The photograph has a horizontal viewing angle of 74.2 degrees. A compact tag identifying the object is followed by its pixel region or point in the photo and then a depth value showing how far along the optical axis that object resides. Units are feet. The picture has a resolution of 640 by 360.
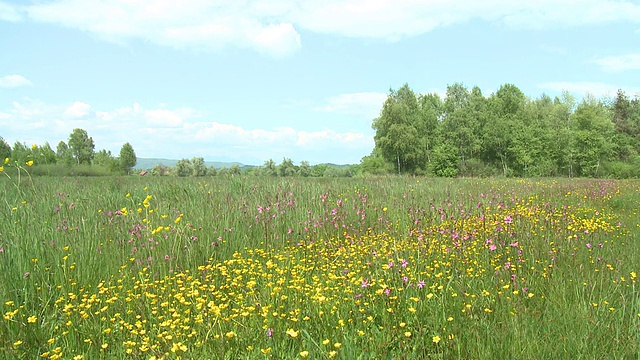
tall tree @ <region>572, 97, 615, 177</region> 157.28
